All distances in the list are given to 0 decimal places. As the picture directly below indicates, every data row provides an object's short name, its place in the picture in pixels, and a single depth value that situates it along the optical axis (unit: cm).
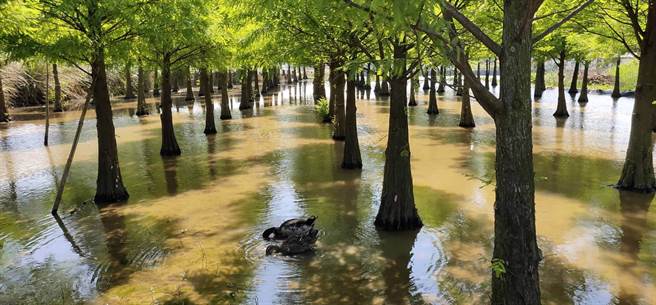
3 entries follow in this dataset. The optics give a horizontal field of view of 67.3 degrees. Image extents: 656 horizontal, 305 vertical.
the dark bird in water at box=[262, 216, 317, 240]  1034
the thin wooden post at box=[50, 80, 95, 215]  1286
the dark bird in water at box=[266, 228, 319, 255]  991
